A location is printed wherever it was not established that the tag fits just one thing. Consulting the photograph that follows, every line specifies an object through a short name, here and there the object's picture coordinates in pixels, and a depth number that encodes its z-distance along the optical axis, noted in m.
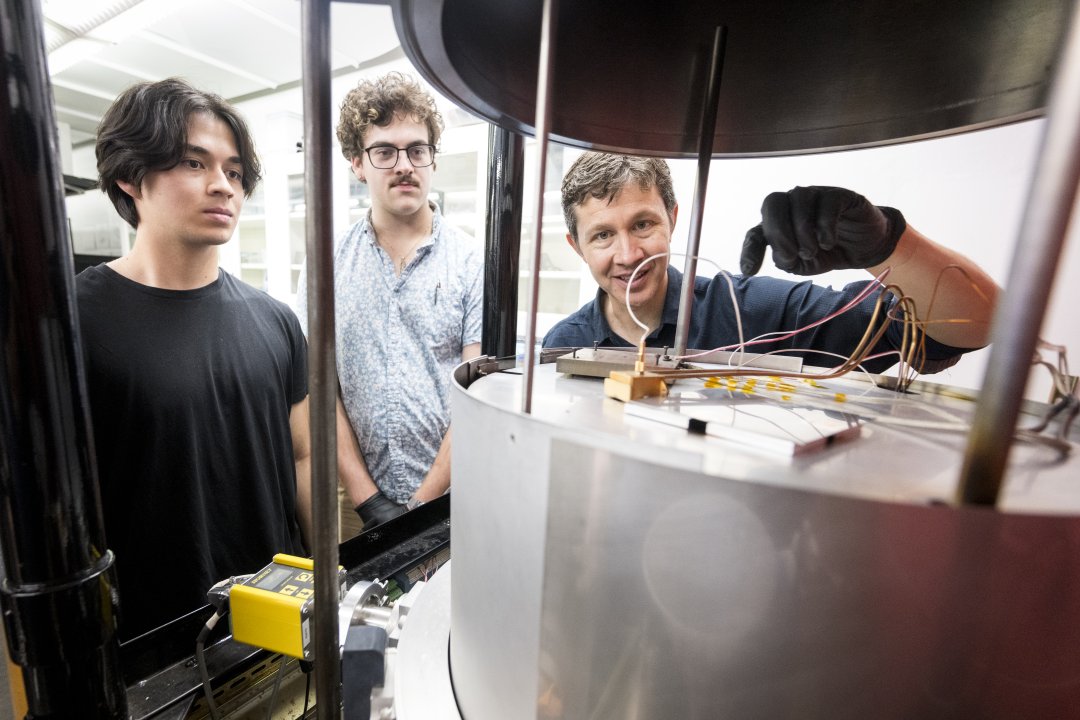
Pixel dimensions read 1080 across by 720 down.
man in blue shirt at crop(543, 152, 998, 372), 0.81
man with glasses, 1.33
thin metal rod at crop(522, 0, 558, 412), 0.26
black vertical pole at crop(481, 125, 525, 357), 0.72
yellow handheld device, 0.43
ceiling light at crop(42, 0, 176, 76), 2.08
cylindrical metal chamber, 0.19
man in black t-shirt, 0.90
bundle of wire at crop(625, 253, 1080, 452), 0.31
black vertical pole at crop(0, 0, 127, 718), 0.29
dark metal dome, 0.43
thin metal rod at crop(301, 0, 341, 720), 0.30
